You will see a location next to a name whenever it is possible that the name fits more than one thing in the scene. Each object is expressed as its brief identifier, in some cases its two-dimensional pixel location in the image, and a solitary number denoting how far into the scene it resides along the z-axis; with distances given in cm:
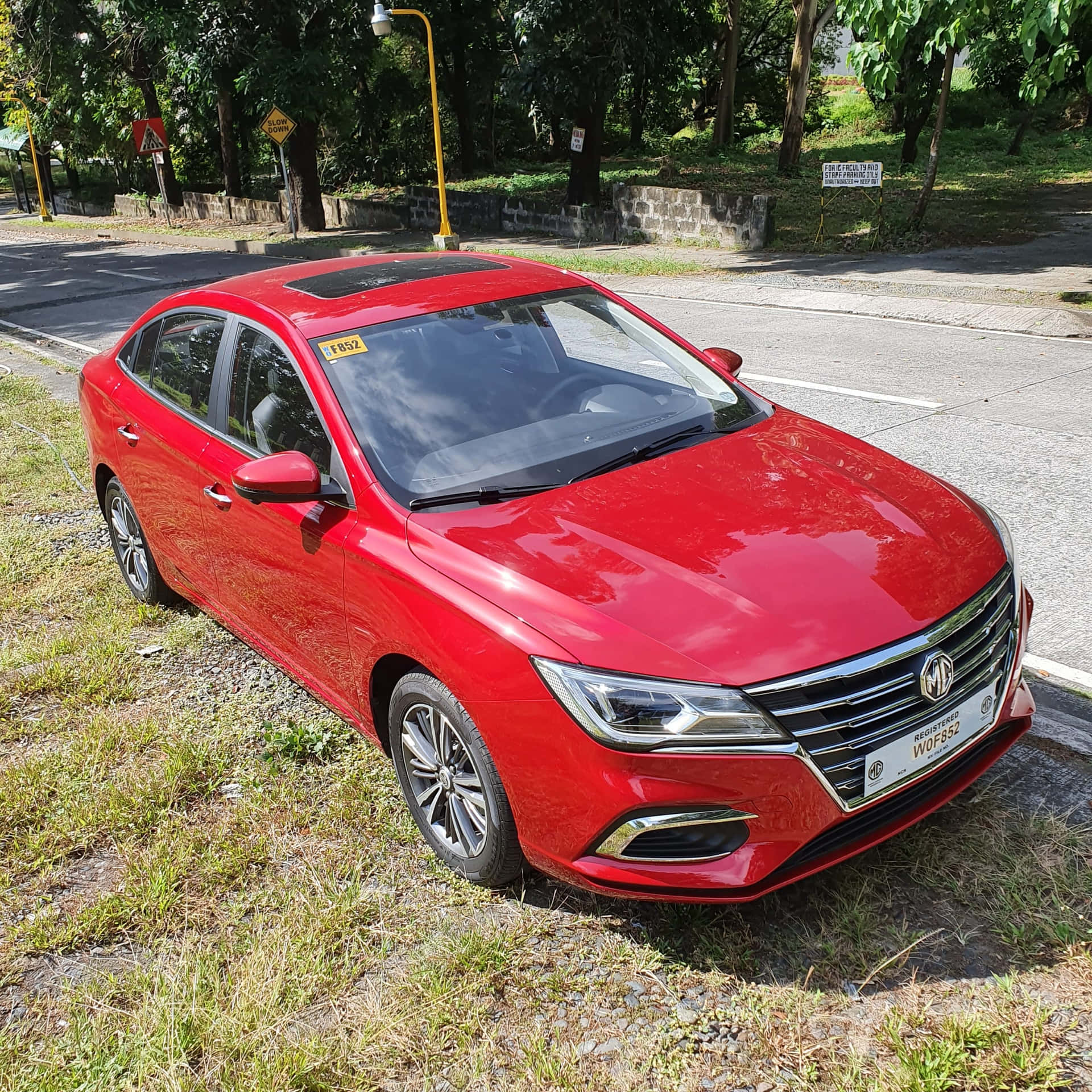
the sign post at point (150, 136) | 3017
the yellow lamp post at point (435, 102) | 1961
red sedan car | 265
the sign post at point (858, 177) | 1712
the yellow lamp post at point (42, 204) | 4153
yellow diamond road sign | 2292
